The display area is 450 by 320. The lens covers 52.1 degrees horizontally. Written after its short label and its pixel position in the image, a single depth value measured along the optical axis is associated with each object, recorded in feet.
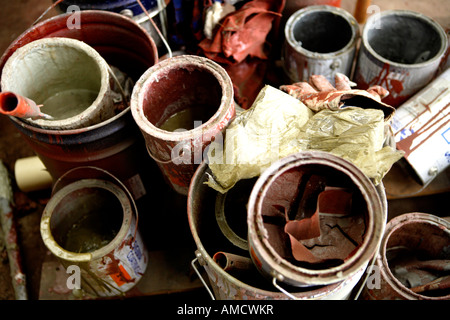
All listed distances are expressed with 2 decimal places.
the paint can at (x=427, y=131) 2.23
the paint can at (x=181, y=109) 1.81
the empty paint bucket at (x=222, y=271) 1.55
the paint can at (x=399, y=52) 2.32
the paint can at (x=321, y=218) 1.46
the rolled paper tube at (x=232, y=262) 1.71
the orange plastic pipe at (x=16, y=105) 1.75
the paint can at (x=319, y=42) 2.41
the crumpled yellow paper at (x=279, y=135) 1.75
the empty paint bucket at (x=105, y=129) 2.00
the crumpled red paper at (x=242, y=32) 2.41
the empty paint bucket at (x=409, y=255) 1.91
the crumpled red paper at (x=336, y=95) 1.80
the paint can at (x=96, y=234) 2.11
